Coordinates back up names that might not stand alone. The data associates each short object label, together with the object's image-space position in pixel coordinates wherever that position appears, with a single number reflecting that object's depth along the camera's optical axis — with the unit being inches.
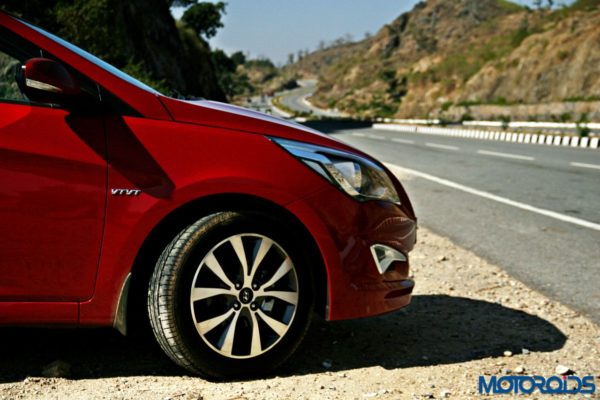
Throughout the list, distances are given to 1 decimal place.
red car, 100.9
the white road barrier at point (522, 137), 842.8
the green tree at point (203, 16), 2618.1
